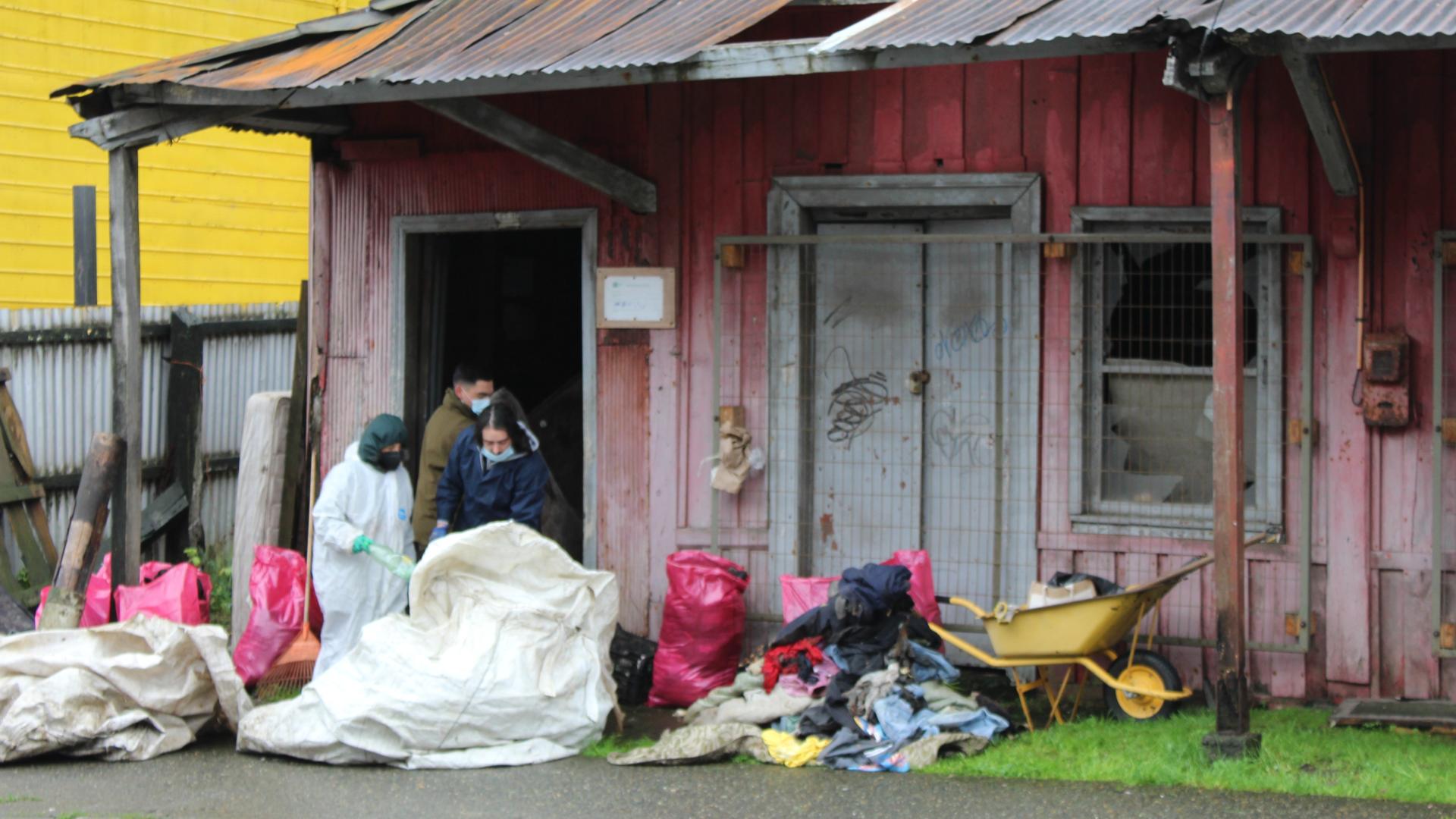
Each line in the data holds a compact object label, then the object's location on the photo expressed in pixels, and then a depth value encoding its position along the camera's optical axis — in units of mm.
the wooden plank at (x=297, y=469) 10781
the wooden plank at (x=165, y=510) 12094
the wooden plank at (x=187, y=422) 12234
